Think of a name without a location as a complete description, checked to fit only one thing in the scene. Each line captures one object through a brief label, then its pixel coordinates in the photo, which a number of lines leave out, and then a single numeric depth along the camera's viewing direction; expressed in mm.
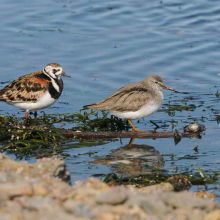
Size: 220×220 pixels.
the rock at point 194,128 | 17828
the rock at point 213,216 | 9594
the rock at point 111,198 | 9352
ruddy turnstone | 18578
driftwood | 17297
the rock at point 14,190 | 9586
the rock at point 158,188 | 12477
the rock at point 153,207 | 9430
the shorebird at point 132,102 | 17906
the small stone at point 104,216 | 8914
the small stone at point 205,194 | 12638
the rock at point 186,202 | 9945
